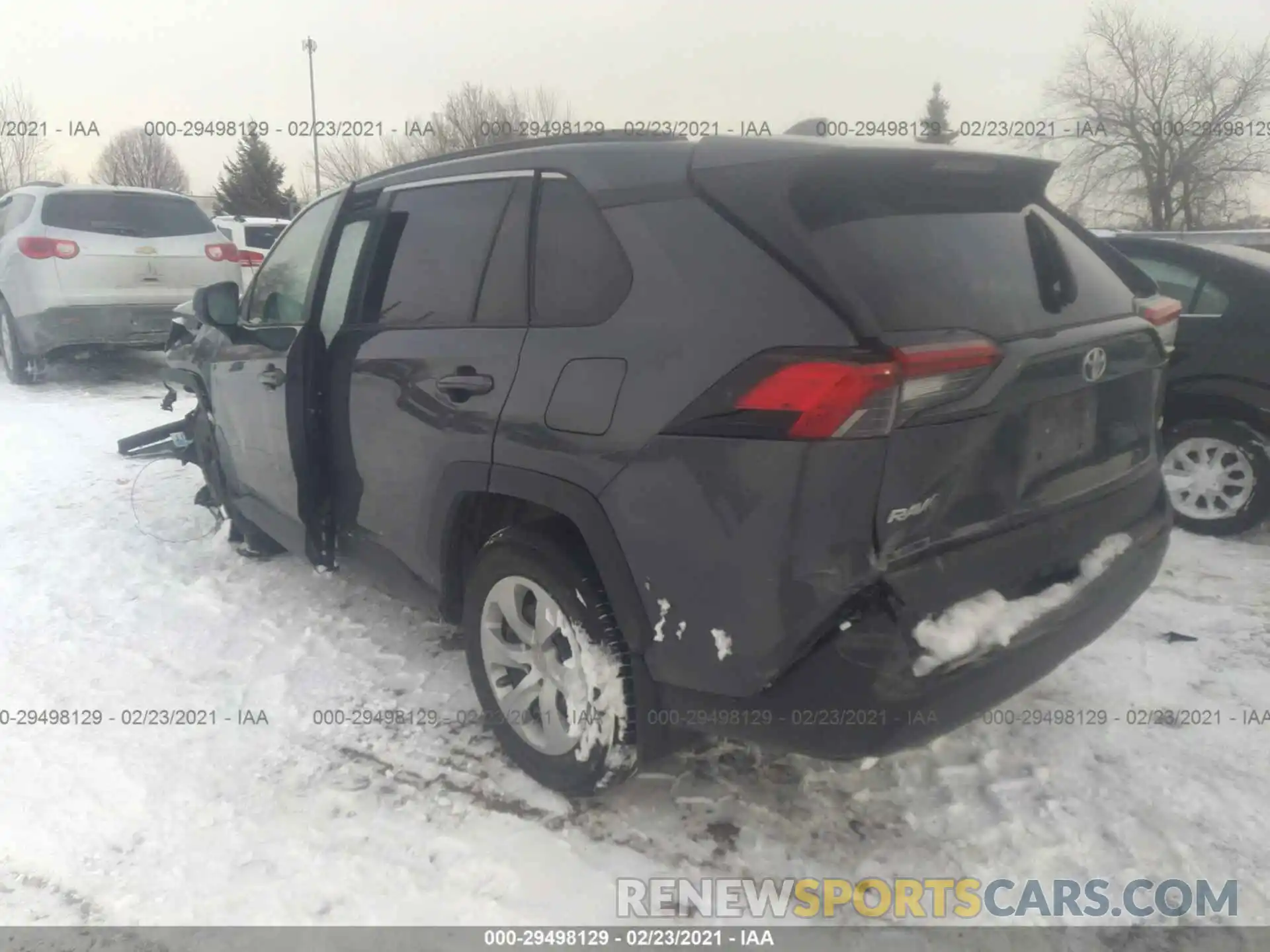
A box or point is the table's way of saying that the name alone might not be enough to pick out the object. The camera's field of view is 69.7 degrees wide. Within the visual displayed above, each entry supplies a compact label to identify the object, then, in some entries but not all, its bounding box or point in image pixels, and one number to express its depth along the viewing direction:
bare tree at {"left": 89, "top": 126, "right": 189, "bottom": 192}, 45.94
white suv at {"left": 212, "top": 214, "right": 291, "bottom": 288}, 15.45
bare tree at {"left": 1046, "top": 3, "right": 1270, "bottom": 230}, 26.78
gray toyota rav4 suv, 2.04
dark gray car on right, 4.60
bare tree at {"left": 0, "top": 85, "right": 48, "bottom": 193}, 33.16
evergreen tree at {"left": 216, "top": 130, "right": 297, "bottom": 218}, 40.72
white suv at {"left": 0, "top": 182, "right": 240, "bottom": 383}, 8.32
